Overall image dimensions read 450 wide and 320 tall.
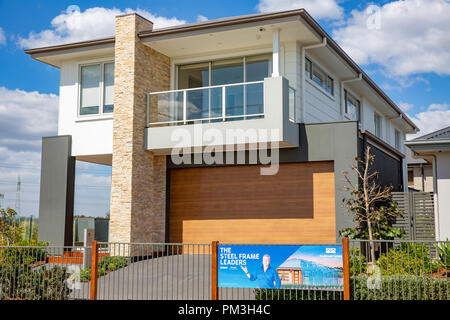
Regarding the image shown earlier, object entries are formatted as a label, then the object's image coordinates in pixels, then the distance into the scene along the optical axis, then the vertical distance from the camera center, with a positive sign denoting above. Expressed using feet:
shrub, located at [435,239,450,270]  41.27 -2.66
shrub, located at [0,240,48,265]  42.80 -2.93
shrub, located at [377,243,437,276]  36.60 -3.01
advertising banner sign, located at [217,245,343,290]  33.73 -2.92
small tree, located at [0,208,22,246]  74.95 -0.99
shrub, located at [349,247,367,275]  39.83 -3.35
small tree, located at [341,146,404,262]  46.68 +0.74
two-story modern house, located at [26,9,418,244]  53.26 +9.38
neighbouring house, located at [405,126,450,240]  48.83 +3.93
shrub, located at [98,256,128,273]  47.20 -3.88
